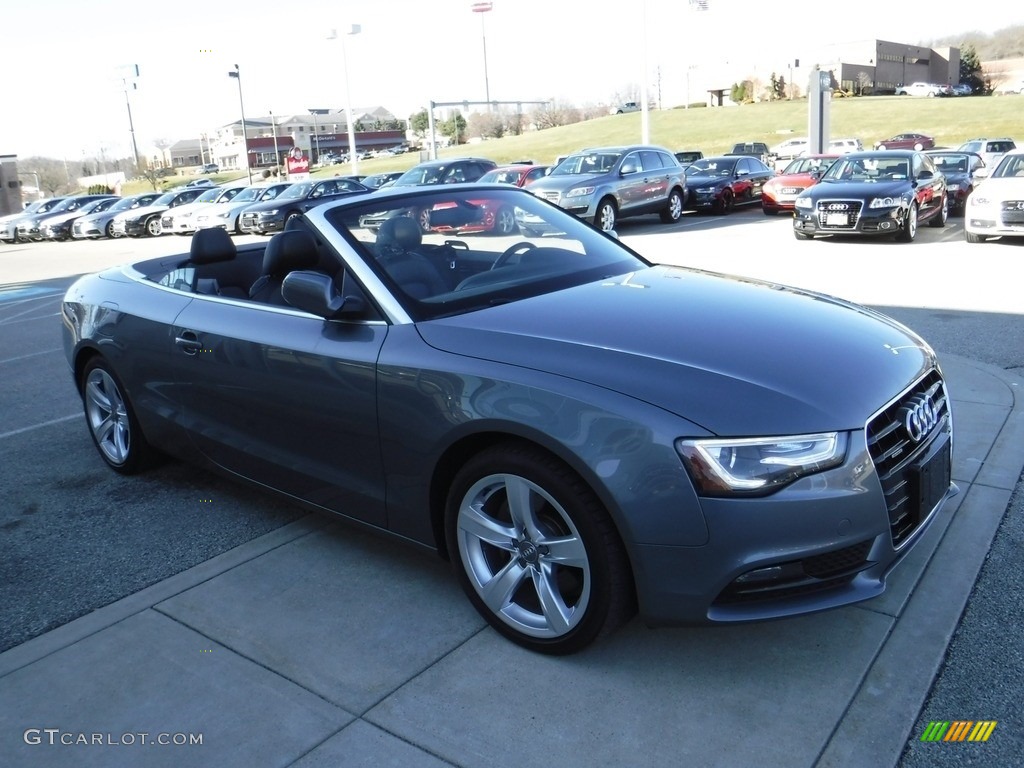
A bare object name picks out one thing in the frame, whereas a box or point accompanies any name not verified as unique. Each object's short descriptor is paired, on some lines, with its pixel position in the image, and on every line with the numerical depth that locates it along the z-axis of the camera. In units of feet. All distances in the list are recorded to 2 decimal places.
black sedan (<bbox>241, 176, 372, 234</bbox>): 82.94
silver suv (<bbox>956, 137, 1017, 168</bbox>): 109.50
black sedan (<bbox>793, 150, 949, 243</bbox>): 46.85
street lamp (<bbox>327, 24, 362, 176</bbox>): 161.89
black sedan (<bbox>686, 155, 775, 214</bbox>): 72.13
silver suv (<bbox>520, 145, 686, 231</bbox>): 59.36
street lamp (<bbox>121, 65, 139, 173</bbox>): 237.86
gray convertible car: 8.84
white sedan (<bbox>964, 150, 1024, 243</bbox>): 42.19
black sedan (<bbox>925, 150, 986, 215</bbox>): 62.34
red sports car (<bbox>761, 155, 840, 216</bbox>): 67.36
